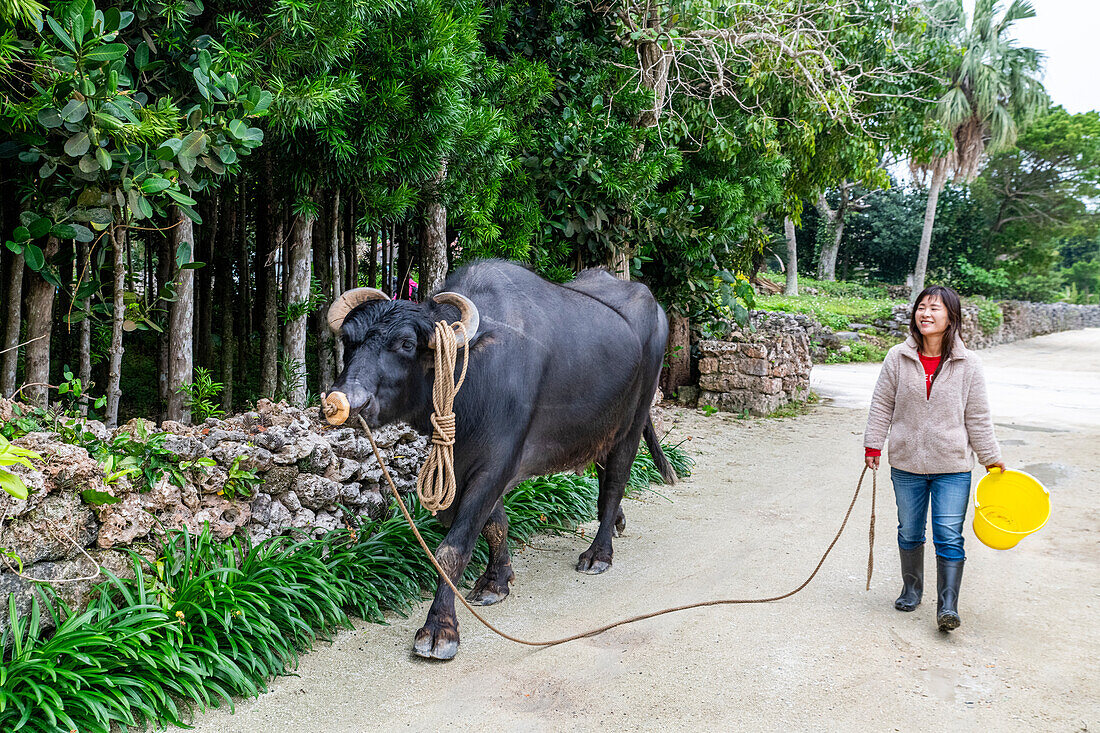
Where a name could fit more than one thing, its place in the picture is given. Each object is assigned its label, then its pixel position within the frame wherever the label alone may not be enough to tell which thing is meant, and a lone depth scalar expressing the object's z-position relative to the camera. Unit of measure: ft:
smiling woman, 12.21
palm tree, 76.89
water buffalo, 10.61
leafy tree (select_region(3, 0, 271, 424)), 9.56
